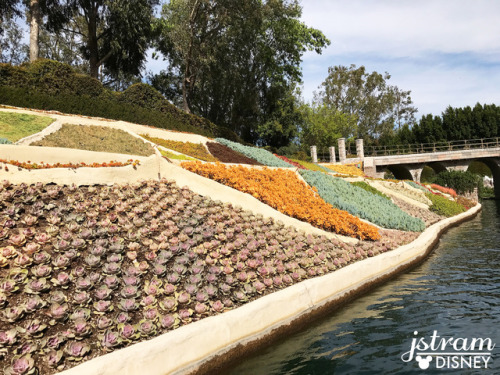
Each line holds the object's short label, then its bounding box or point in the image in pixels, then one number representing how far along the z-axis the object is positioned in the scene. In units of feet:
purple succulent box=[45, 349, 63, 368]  12.72
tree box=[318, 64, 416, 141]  202.28
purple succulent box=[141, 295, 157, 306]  16.46
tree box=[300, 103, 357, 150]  168.45
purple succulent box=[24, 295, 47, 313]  14.33
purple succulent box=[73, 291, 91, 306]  15.38
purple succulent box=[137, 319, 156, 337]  14.84
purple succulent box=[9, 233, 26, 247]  17.26
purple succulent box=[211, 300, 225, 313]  17.55
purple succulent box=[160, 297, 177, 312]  16.49
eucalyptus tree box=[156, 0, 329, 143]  105.50
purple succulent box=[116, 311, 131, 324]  15.11
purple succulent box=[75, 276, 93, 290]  16.07
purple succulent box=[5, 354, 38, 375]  11.92
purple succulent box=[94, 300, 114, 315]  15.33
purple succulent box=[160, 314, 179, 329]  15.58
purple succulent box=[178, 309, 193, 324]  16.28
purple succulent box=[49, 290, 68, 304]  14.90
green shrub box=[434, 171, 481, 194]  106.22
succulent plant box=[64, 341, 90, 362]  13.12
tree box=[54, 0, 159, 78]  98.32
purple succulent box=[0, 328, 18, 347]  12.78
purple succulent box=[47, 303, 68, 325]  14.35
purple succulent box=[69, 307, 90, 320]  14.60
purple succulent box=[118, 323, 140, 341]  14.39
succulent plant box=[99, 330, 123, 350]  13.93
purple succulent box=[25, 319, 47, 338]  13.47
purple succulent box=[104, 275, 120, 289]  16.74
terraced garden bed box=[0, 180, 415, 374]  14.02
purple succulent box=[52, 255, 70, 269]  16.83
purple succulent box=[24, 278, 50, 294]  15.14
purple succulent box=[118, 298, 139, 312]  15.74
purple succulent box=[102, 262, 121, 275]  17.43
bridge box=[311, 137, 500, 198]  126.62
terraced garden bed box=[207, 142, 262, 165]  62.70
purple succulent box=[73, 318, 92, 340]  13.99
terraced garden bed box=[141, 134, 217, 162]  57.37
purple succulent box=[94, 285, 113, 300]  15.89
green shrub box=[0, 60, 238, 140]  59.67
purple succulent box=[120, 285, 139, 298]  16.48
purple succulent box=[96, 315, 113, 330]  14.58
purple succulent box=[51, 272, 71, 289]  15.93
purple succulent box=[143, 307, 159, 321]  15.62
